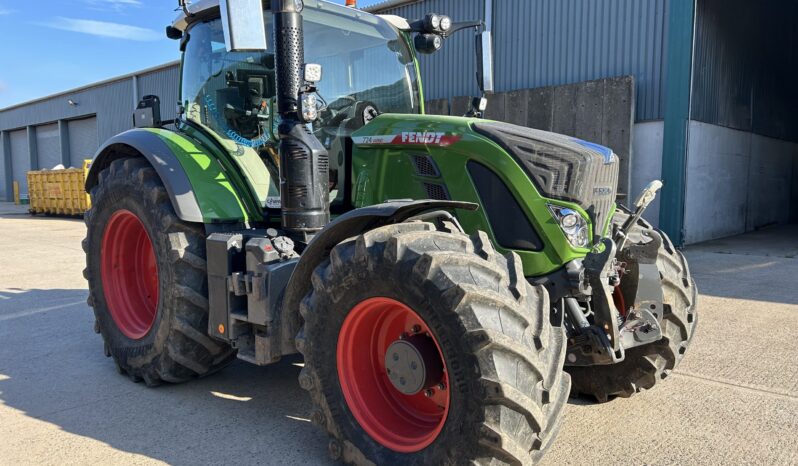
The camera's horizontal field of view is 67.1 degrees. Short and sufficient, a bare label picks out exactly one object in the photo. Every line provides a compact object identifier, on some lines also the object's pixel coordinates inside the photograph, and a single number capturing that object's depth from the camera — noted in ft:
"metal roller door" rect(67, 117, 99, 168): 95.35
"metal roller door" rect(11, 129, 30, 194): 115.36
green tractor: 8.02
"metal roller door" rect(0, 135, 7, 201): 121.49
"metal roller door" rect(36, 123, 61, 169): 104.50
